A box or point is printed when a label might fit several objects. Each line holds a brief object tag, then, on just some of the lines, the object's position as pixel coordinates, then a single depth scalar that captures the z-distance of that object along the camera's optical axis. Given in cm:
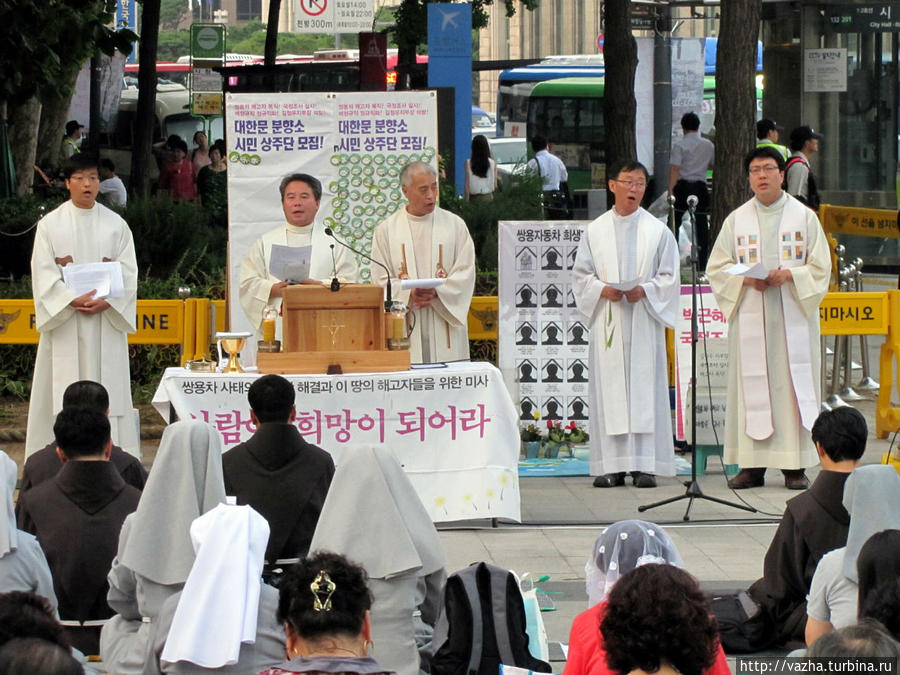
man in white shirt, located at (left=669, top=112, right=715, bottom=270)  3179
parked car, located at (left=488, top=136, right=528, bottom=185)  5141
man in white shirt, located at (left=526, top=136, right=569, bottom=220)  3501
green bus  4909
